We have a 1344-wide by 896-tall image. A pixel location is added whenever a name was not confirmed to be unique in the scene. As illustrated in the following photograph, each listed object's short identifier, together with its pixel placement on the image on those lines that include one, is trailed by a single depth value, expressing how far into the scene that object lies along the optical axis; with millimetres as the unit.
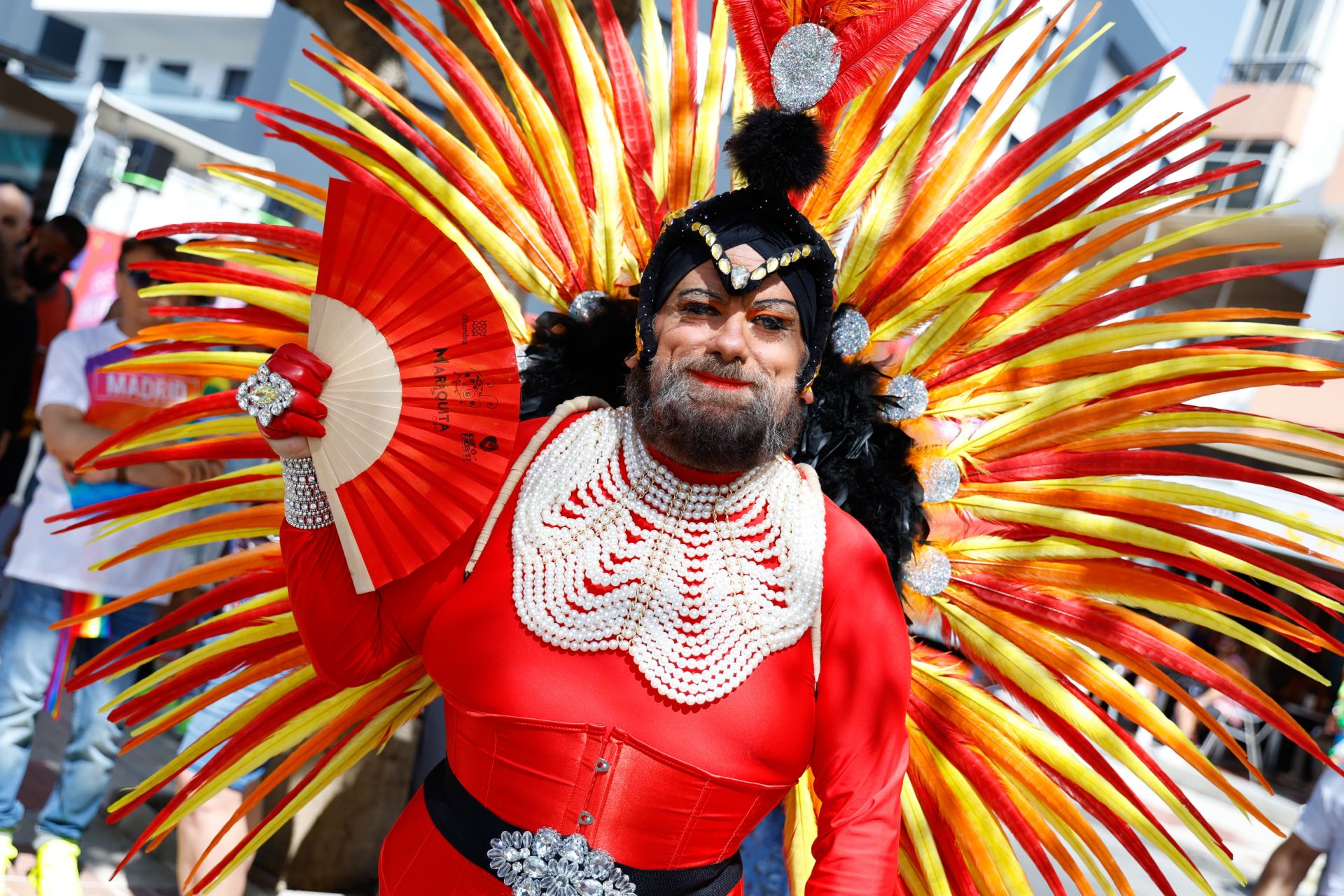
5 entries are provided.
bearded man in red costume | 1768
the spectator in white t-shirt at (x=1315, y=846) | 3566
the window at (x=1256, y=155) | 14711
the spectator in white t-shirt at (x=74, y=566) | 3406
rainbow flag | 3436
